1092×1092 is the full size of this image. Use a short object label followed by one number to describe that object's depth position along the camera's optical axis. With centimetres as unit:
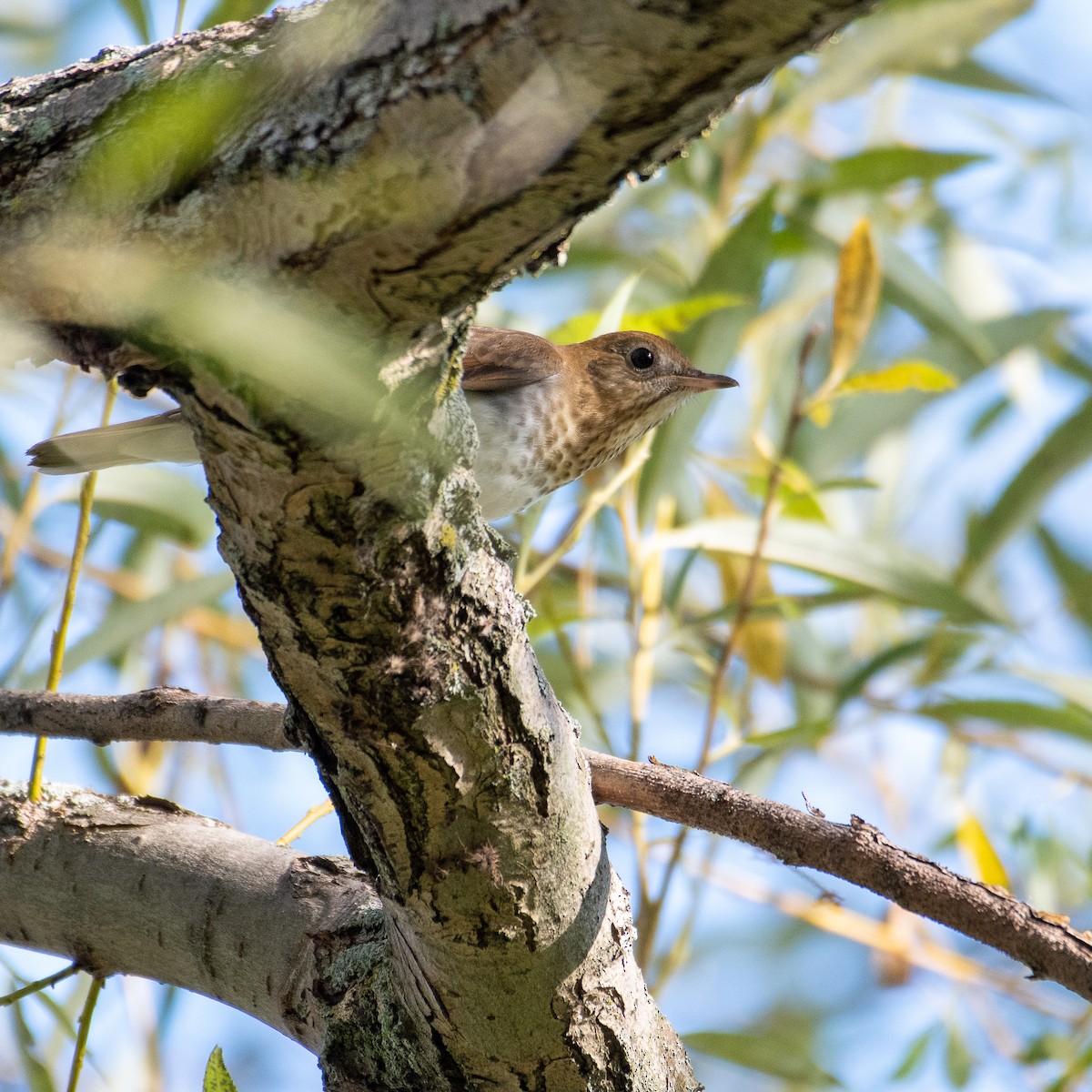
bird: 613
